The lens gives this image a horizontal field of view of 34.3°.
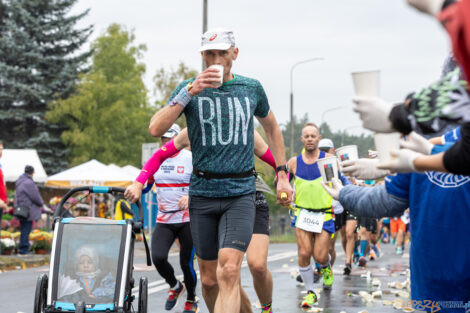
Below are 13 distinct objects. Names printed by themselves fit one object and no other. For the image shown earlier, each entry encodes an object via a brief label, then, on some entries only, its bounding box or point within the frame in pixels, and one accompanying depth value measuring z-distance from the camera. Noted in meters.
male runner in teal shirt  5.34
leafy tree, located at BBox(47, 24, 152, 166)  45.59
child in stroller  5.93
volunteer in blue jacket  3.37
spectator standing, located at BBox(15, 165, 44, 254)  16.75
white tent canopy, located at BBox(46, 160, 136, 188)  24.38
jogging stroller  5.88
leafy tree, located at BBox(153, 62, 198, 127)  49.12
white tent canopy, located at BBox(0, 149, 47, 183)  32.59
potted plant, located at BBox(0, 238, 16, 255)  16.62
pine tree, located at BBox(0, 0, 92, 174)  46.47
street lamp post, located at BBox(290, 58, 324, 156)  40.19
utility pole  23.77
